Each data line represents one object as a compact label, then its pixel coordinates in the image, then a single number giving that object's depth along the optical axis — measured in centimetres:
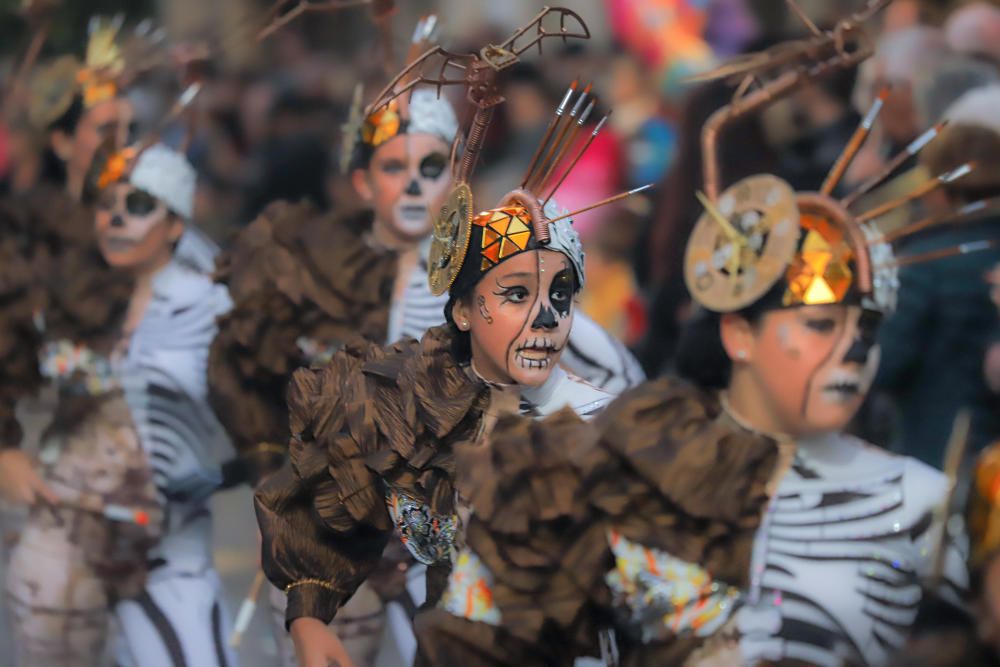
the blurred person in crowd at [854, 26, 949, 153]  1405
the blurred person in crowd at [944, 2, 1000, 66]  1371
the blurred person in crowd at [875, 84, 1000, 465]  1151
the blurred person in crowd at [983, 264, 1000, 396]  1069
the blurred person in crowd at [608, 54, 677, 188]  1877
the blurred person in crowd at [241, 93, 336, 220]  2120
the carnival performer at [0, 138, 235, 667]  1135
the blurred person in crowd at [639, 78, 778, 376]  1466
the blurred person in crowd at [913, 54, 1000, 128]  1304
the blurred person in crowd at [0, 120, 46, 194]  1541
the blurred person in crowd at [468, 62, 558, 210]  1941
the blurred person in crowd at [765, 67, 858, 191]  1437
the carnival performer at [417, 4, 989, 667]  685
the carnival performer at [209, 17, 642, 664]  1143
